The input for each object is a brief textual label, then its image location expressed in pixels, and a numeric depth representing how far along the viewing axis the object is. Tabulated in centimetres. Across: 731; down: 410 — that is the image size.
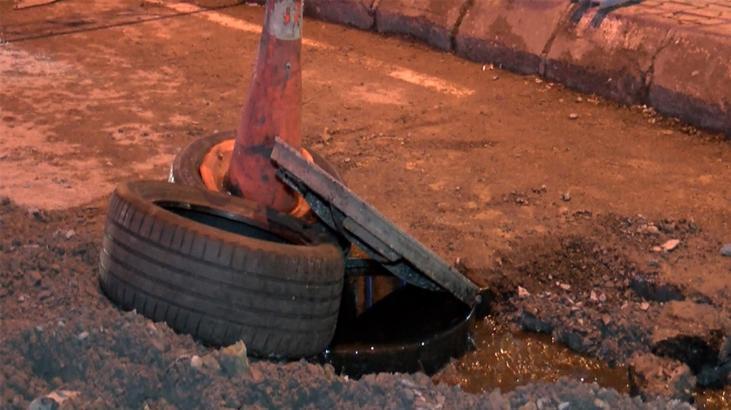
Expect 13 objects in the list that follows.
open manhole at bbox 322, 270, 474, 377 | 349
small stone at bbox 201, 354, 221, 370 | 288
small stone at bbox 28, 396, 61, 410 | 272
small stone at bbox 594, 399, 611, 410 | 297
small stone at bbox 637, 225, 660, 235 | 445
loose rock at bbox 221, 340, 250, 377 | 292
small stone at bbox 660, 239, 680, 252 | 429
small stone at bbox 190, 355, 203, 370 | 288
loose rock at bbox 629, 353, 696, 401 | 347
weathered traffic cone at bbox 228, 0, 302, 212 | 393
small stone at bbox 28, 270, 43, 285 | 348
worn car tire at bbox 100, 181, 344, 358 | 309
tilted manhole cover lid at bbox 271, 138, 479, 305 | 342
